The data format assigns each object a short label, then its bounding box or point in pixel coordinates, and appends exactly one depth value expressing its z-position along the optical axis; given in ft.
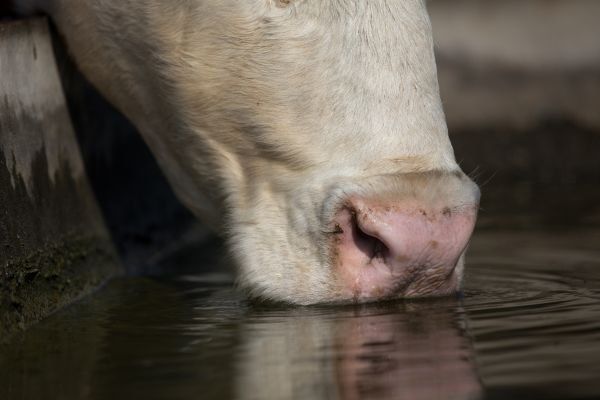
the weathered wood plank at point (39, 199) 22.43
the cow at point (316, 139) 20.70
